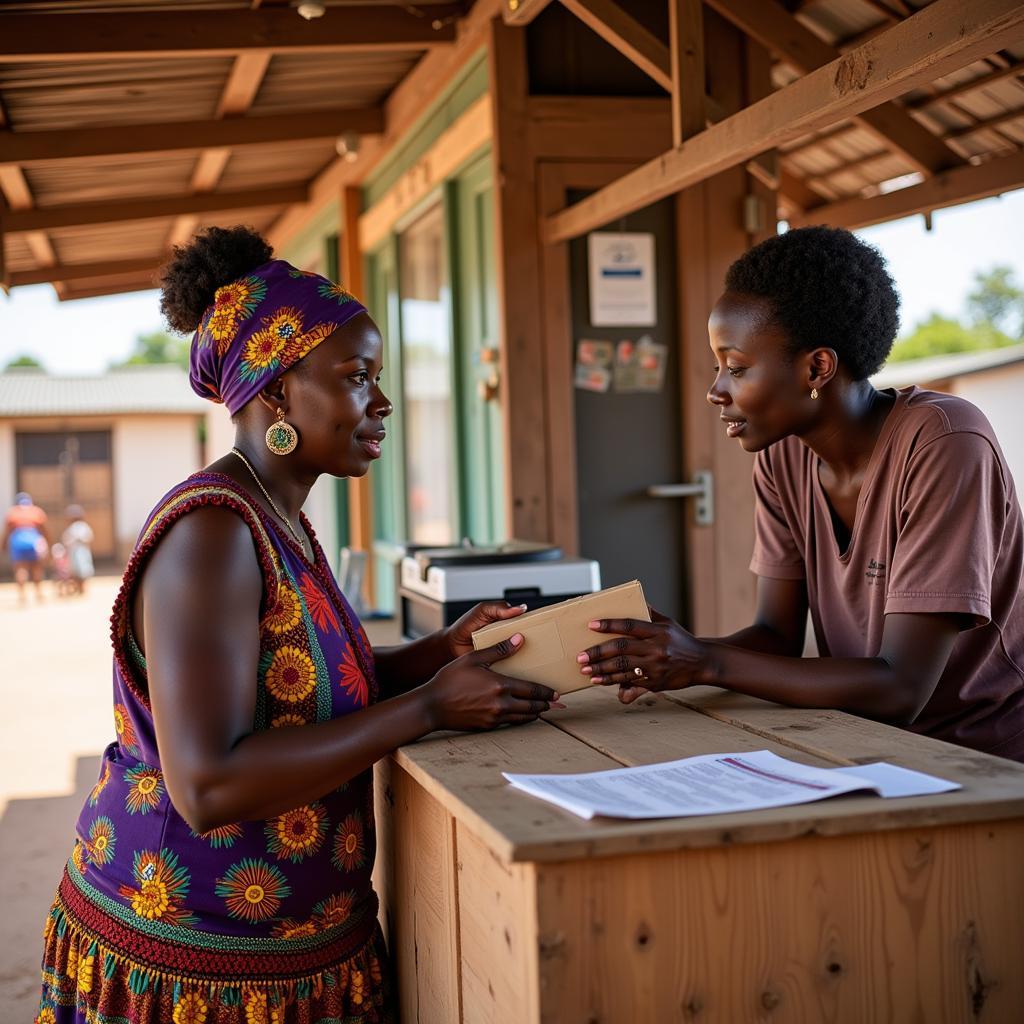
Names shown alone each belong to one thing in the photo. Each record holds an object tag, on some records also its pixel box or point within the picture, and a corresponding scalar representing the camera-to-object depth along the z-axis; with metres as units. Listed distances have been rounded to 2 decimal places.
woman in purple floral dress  1.53
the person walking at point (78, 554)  18.06
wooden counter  1.28
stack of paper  1.33
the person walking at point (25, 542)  17.80
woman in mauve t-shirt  1.90
